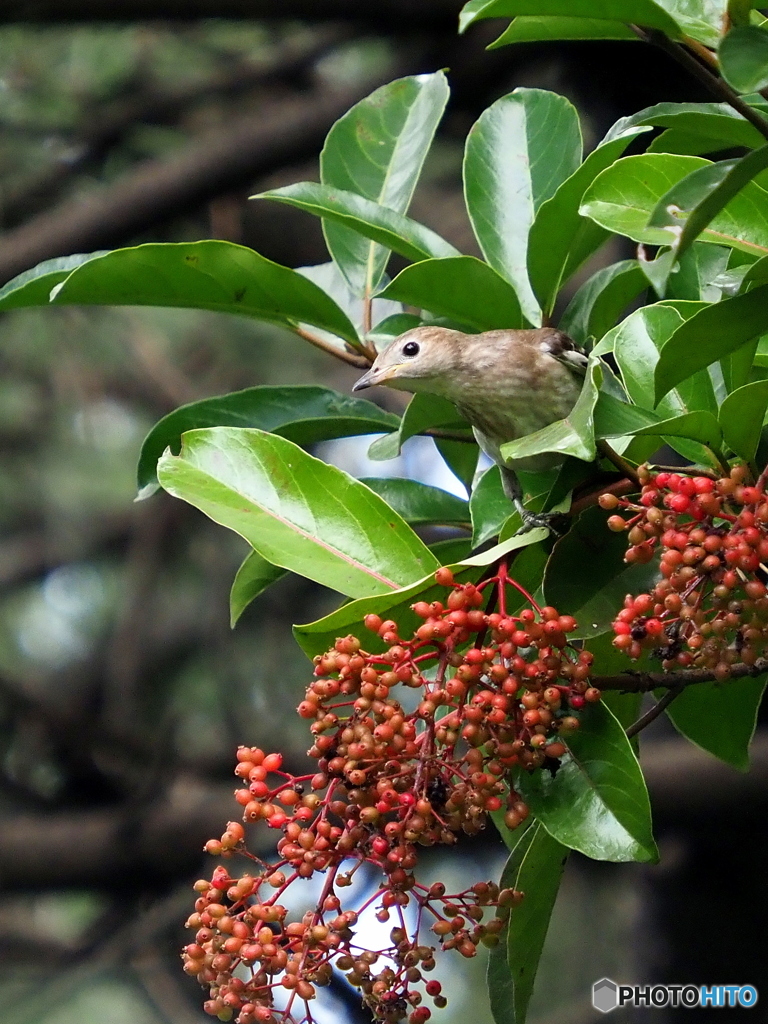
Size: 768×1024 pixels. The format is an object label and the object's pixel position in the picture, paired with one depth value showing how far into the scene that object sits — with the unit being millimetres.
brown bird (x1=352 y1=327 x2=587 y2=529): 5873
